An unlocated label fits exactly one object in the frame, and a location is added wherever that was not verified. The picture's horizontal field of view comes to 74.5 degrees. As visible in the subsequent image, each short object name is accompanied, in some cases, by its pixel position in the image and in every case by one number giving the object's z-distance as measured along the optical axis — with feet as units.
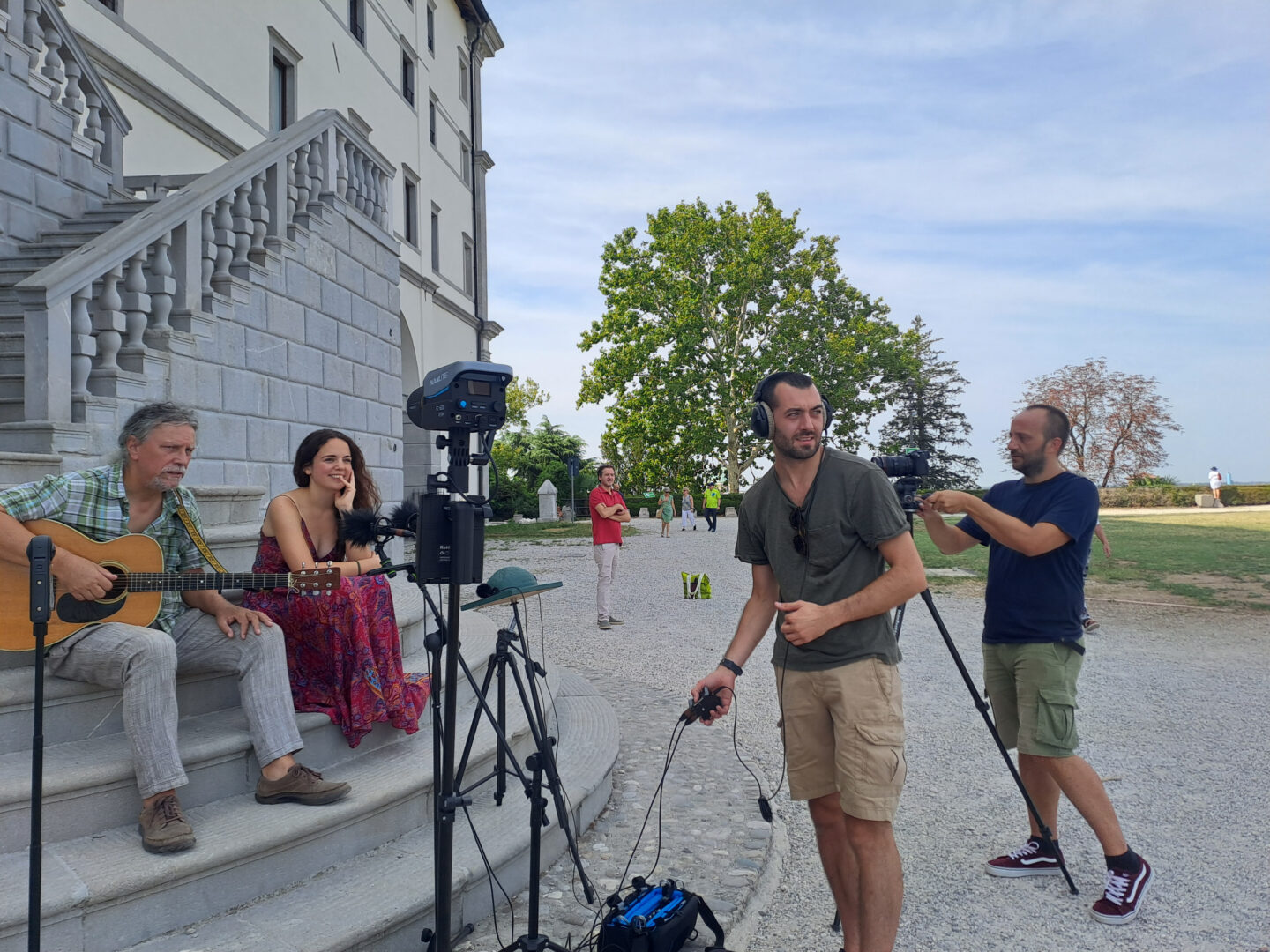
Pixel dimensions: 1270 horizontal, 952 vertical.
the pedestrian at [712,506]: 99.25
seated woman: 12.88
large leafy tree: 125.08
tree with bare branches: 197.47
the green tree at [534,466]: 129.70
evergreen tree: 227.40
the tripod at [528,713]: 9.95
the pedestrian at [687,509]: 102.37
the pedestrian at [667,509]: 90.33
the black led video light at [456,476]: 8.73
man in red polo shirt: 33.99
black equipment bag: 9.18
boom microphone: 9.68
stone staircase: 9.15
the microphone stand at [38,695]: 7.78
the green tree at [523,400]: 193.57
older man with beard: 10.15
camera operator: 11.49
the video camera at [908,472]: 12.14
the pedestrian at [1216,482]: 147.33
